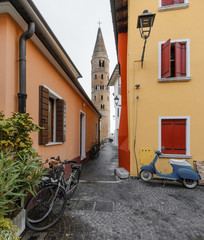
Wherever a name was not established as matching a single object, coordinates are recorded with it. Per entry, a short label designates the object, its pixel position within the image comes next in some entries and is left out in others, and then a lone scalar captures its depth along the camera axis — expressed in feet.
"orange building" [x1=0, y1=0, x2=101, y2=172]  8.45
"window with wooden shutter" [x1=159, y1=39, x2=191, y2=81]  17.62
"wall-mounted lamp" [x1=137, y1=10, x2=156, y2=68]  14.23
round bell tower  117.91
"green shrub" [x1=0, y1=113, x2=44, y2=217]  6.29
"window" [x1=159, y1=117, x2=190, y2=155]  17.70
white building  57.37
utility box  18.02
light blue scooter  14.67
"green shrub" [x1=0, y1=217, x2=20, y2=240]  4.95
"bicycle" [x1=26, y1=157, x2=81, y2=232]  8.22
